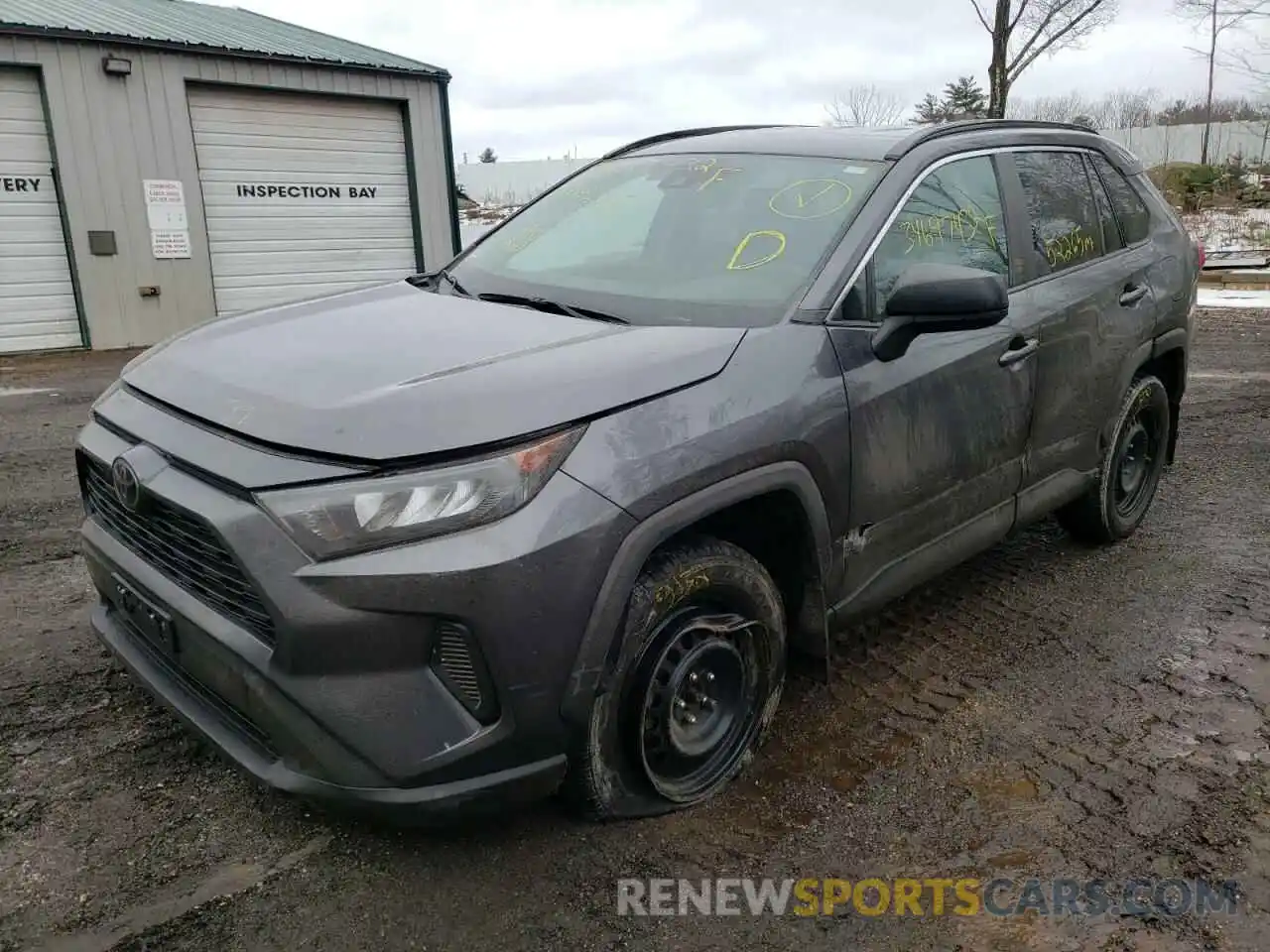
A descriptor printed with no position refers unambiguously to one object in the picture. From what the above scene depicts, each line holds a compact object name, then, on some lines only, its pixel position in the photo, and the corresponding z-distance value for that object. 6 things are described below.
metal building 11.37
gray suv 2.07
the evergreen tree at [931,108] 36.43
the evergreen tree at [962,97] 40.88
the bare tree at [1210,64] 25.23
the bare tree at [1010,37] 23.20
